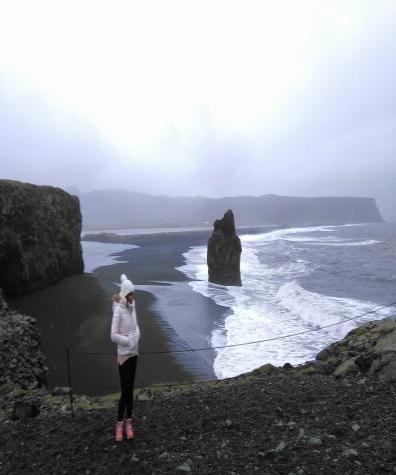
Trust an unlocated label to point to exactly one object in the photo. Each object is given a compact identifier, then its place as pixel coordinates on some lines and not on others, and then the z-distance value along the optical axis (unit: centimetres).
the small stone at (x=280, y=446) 601
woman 650
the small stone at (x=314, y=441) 611
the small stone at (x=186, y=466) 565
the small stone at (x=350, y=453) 568
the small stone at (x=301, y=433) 638
